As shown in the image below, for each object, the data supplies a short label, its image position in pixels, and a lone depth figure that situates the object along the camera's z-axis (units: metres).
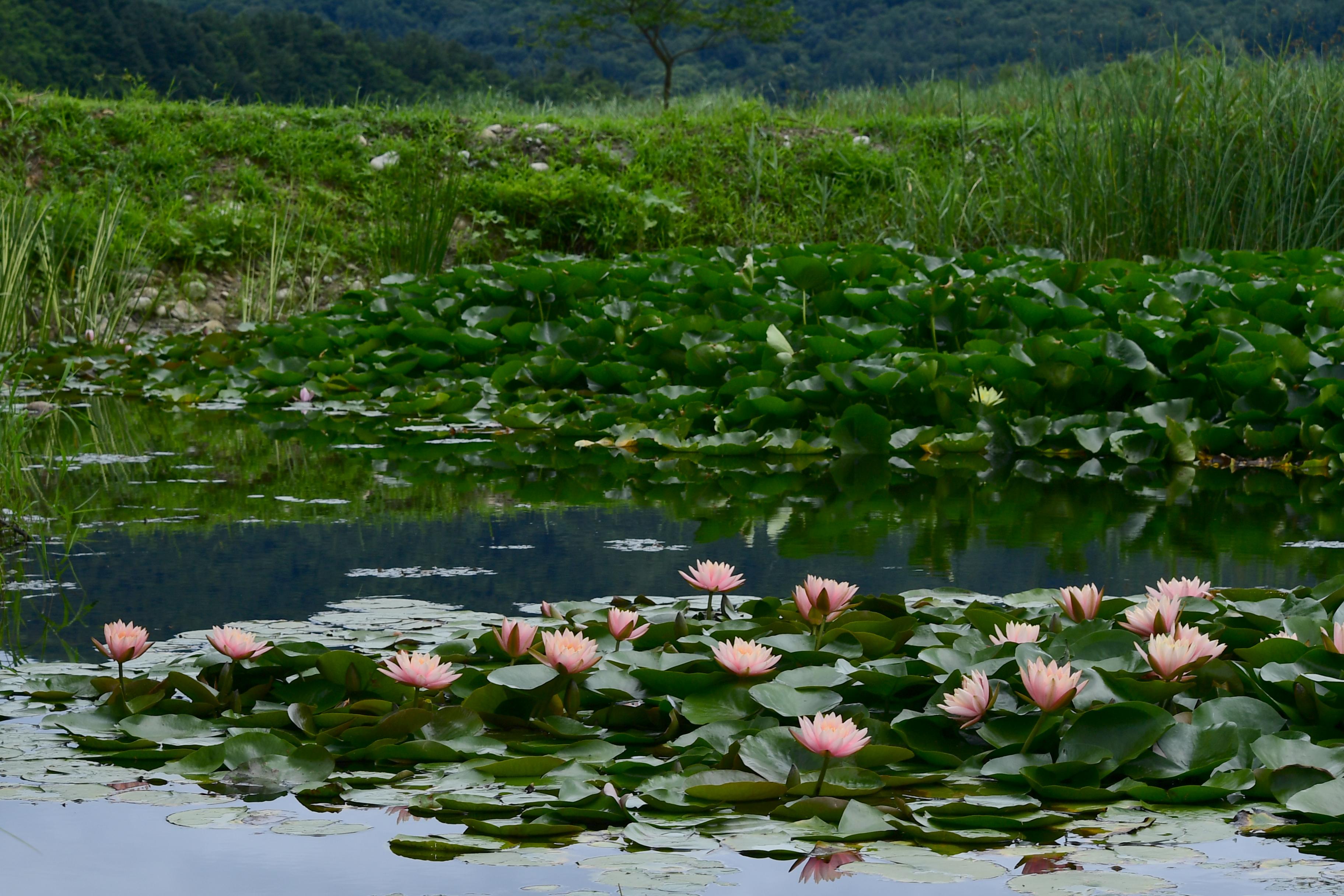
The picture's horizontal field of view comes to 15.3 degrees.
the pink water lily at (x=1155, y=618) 7.39
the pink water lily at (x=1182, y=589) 7.59
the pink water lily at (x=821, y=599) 7.58
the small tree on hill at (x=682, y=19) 59.53
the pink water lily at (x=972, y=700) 7.16
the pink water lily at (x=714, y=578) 7.69
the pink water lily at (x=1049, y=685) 7.11
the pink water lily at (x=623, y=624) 7.53
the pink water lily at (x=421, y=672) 7.25
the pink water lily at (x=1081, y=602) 7.56
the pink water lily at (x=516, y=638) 7.43
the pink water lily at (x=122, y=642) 7.36
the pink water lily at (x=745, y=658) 7.29
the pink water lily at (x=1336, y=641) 7.27
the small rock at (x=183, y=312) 23.27
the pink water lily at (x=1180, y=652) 7.23
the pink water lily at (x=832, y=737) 6.98
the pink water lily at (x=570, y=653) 7.30
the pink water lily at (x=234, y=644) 7.38
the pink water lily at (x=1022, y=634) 7.36
